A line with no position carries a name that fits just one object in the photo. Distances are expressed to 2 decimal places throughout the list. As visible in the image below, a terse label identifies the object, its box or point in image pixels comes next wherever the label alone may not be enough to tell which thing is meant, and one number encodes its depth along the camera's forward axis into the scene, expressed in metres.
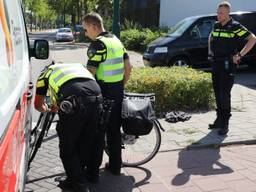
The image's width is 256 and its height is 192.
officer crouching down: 4.01
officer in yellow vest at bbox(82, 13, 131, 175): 4.64
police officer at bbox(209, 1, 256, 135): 6.64
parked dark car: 13.40
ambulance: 1.90
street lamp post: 9.75
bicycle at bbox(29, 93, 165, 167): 4.65
